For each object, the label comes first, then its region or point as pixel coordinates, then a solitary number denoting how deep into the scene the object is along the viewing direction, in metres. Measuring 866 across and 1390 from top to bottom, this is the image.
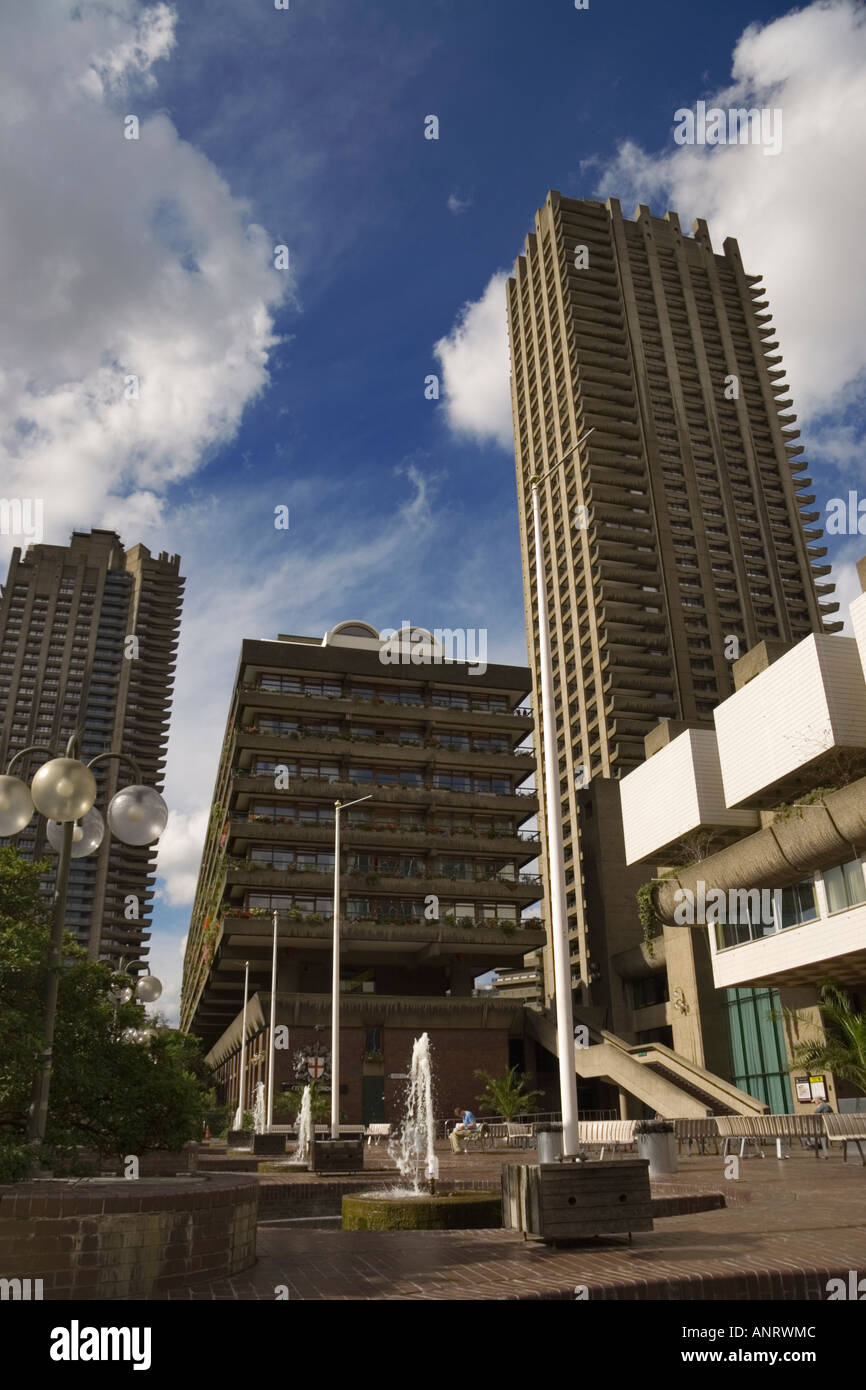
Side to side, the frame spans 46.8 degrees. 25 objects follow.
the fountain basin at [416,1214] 11.35
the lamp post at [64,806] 9.22
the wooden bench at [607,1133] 26.19
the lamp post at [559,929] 10.44
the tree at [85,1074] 9.25
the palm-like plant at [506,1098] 44.78
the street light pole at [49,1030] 8.66
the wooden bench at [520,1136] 32.41
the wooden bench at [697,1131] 26.84
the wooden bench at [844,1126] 25.58
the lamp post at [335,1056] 26.89
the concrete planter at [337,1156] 19.12
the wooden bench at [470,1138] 31.77
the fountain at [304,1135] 24.42
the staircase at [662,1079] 37.62
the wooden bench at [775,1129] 26.52
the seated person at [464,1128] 31.72
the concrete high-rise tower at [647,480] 100.44
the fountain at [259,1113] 43.03
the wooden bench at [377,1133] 40.06
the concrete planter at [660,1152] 17.94
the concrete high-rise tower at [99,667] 152.75
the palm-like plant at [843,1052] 26.81
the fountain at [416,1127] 23.47
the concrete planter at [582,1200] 8.61
